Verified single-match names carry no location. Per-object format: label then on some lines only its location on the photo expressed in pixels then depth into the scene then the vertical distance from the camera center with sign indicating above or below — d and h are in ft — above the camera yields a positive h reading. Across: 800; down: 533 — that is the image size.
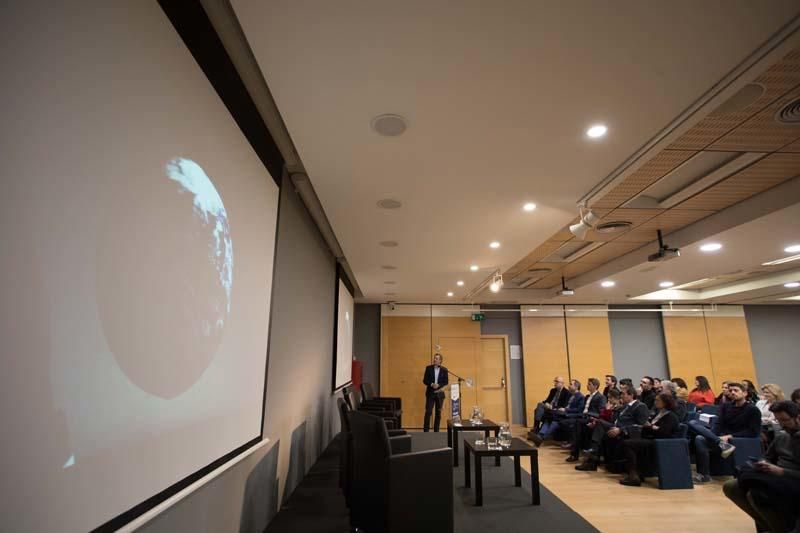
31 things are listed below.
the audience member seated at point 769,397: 17.72 -1.51
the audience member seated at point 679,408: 17.44 -2.00
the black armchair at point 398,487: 8.87 -2.85
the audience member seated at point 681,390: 22.29 -1.59
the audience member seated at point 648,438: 16.79 -3.20
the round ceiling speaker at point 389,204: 12.56 +4.75
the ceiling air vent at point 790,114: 9.02 +5.51
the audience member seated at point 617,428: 18.24 -3.02
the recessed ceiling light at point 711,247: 16.71 +4.67
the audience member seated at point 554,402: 25.89 -2.63
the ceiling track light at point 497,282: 20.93 +3.93
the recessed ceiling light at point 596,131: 8.57 +4.79
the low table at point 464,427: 17.85 -2.93
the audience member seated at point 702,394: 24.16 -1.94
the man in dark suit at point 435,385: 28.78 -1.81
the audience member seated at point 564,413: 23.65 -3.06
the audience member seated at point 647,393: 20.89 -1.63
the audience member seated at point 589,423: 20.45 -3.18
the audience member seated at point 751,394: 20.95 -1.67
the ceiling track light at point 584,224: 12.00 +4.00
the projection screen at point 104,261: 3.19 +0.95
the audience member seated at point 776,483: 9.75 -2.93
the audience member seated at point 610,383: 24.46 -1.35
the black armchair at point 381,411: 18.20 -2.49
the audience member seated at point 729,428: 17.12 -2.82
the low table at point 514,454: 13.42 -3.10
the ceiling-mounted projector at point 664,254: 16.44 +4.26
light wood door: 32.63 -1.54
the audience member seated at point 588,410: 21.88 -2.71
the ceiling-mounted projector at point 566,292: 25.51 +4.22
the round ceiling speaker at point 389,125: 8.30 +4.78
